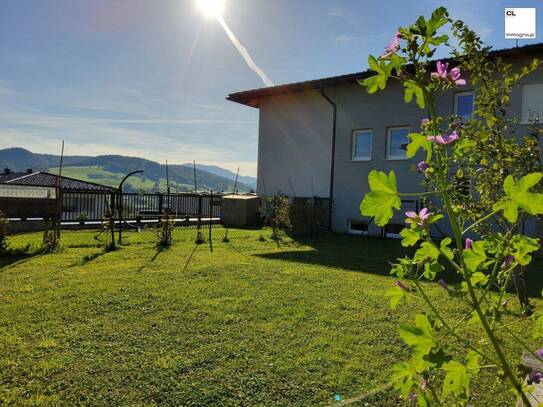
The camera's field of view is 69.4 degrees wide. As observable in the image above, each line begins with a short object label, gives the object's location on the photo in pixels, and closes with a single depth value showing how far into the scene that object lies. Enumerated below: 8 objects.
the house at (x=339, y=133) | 12.02
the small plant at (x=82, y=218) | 13.27
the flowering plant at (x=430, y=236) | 1.06
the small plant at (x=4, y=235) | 7.35
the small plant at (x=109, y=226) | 8.55
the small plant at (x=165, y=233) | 9.20
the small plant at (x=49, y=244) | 8.00
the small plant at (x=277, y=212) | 11.94
